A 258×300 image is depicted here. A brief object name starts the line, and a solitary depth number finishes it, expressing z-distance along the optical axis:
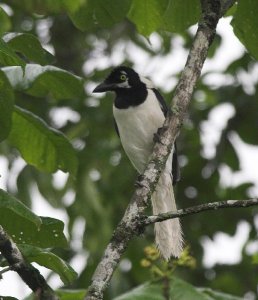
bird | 10.93
